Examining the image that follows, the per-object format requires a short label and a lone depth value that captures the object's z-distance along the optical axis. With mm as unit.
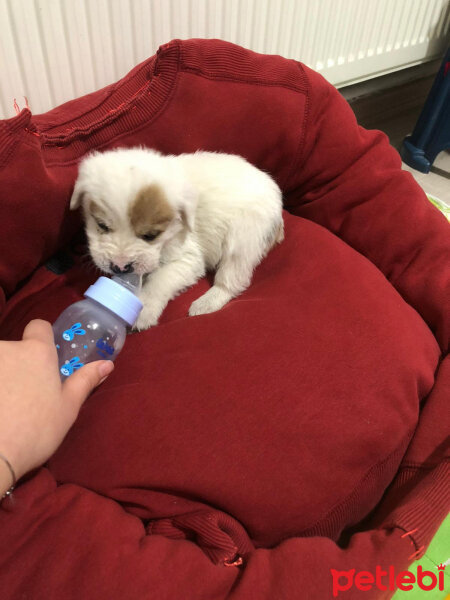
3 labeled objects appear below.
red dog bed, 289
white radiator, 483
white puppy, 383
